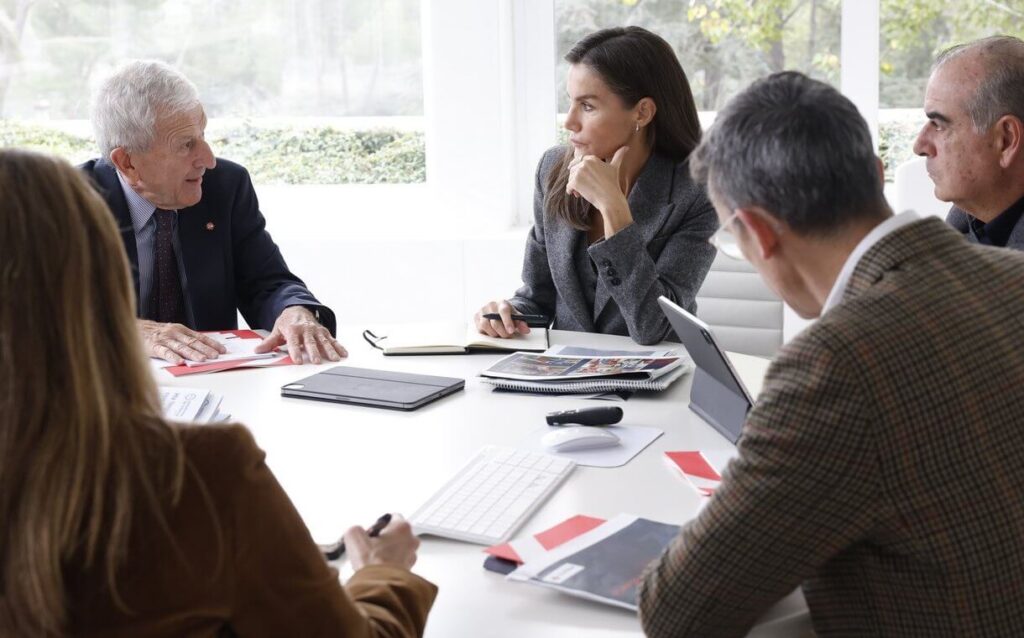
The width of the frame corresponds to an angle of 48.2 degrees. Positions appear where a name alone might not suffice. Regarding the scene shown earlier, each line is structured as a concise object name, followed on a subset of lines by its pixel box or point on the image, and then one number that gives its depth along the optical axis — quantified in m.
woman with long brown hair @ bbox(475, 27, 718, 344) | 2.75
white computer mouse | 1.90
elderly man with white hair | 2.83
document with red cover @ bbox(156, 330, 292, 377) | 2.51
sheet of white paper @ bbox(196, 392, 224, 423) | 2.09
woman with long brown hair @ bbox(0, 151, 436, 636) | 0.98
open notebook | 2.62
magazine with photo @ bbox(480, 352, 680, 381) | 2.27
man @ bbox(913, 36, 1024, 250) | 2.44
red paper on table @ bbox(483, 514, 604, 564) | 1.48
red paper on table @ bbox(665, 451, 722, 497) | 1.73
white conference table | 1.35
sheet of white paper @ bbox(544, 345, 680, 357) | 2.46
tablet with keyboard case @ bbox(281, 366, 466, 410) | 2.23
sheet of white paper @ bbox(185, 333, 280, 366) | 2.61
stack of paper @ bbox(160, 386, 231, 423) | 2.08
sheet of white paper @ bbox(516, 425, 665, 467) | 1.87
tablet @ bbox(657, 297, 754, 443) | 1.90
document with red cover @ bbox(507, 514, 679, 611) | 1.36
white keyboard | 1.58
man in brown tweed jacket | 1.12
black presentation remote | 2.01
